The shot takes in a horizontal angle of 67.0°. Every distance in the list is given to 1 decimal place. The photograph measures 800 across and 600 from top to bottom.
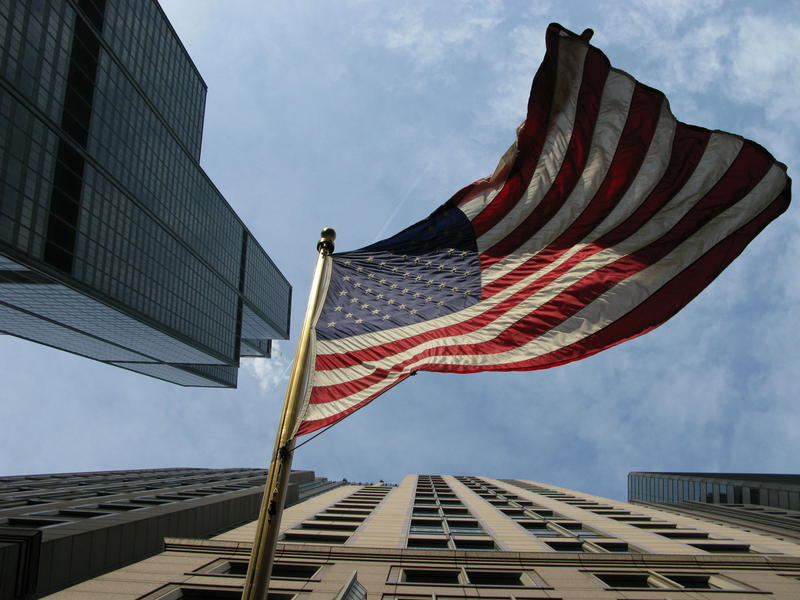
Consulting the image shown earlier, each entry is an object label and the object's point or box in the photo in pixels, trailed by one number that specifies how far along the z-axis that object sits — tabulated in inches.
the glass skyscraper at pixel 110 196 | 3016.7
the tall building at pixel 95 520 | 866.1
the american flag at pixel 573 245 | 540.9
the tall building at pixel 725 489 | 2470.5
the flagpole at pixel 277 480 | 368.4
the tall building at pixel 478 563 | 907.4
